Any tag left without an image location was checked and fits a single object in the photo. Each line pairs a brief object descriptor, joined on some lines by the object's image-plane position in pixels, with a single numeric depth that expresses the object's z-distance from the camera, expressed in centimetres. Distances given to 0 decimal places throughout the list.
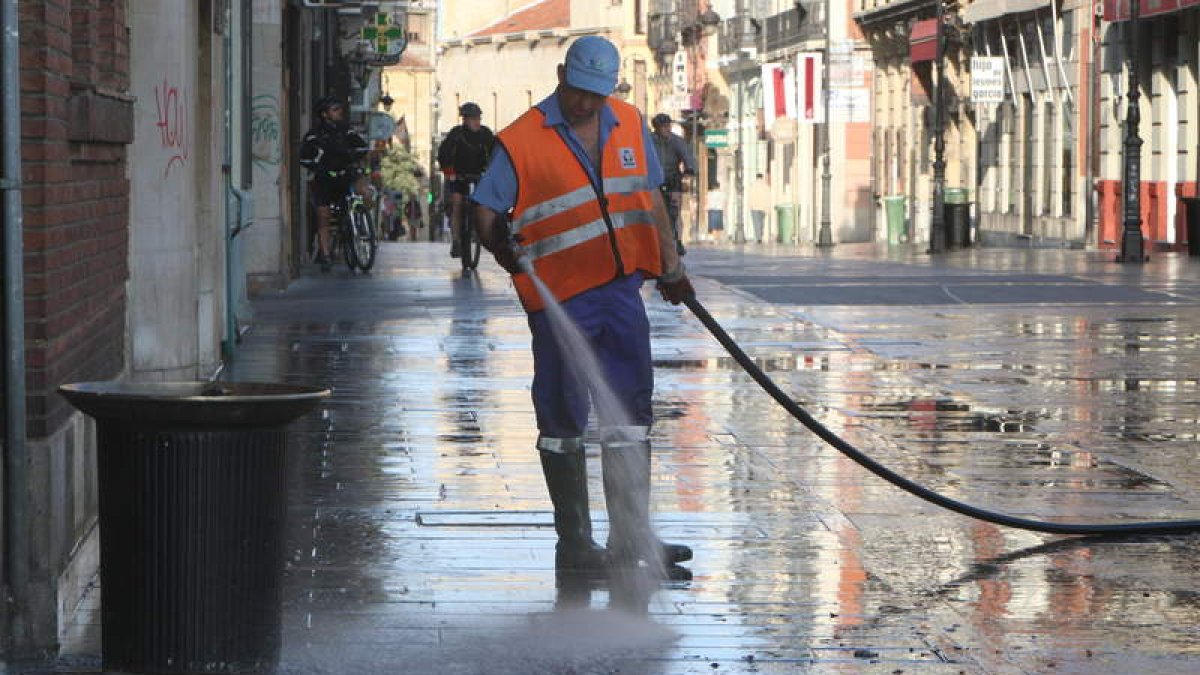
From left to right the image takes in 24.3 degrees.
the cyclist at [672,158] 3139
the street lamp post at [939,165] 4662
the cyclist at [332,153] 2805
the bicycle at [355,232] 2838
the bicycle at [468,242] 2780
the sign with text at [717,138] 8188
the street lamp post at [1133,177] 3519
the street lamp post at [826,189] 5809
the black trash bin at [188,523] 655
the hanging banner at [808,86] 6631
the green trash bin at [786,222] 7175
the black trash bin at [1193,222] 3866
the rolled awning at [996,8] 4994
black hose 935
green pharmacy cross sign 4566
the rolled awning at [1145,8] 4053
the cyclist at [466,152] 2788
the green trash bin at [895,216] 5959
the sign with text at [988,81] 5066
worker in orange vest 855
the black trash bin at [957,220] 4864
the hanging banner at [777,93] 7281
